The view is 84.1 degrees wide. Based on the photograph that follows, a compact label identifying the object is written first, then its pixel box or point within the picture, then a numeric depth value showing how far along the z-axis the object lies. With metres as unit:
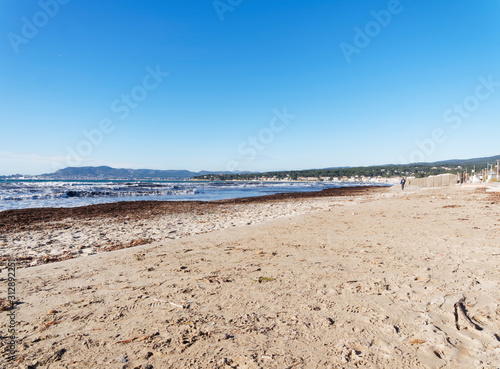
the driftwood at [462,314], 2.44
